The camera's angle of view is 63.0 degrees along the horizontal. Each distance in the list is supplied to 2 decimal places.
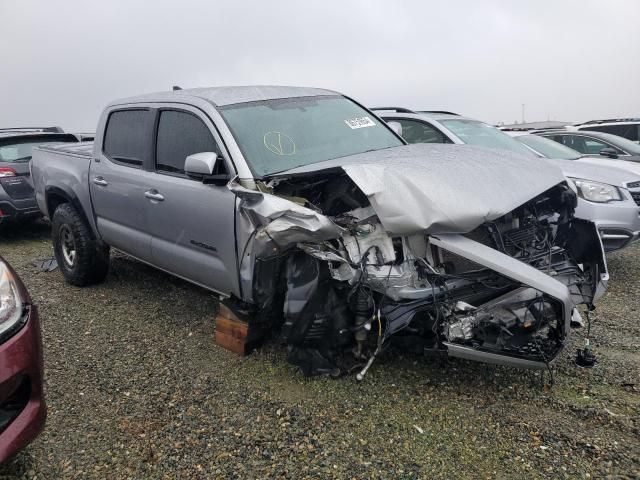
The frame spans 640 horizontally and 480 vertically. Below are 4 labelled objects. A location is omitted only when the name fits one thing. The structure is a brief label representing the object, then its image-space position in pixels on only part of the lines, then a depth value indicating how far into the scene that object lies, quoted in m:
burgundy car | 2.05
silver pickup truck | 2.80
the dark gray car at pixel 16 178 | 7.41
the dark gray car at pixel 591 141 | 8.63
